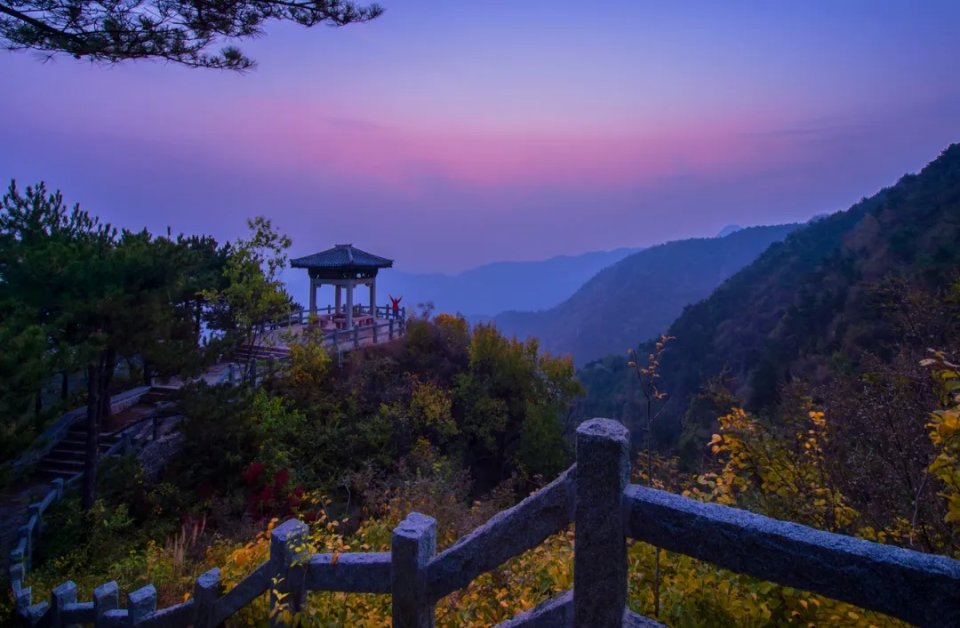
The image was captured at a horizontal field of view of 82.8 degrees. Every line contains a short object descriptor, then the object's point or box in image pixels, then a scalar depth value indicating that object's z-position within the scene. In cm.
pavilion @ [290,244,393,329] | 2314
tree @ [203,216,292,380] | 1639
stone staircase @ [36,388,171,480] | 1253
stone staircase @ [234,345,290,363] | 1965
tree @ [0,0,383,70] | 650
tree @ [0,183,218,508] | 1017
